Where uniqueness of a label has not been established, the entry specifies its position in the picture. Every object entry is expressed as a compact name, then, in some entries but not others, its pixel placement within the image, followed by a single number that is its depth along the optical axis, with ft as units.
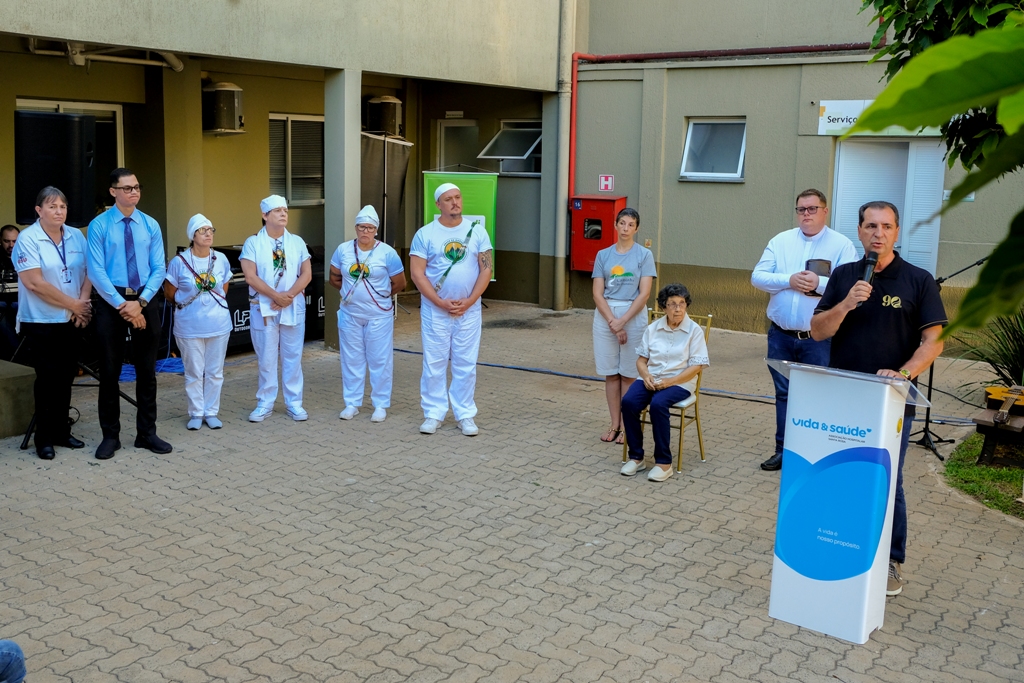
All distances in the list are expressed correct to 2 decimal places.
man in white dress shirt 23.12
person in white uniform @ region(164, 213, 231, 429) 26.66
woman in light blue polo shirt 24.03
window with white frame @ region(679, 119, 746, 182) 43.62
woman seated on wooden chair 23.59
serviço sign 39.83
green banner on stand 46.29
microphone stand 26.07
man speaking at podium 16.46
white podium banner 14.97
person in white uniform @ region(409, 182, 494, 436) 27.09
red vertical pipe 46.96
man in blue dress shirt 24.39
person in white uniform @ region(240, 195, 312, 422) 27.68
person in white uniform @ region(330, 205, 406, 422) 28.22
